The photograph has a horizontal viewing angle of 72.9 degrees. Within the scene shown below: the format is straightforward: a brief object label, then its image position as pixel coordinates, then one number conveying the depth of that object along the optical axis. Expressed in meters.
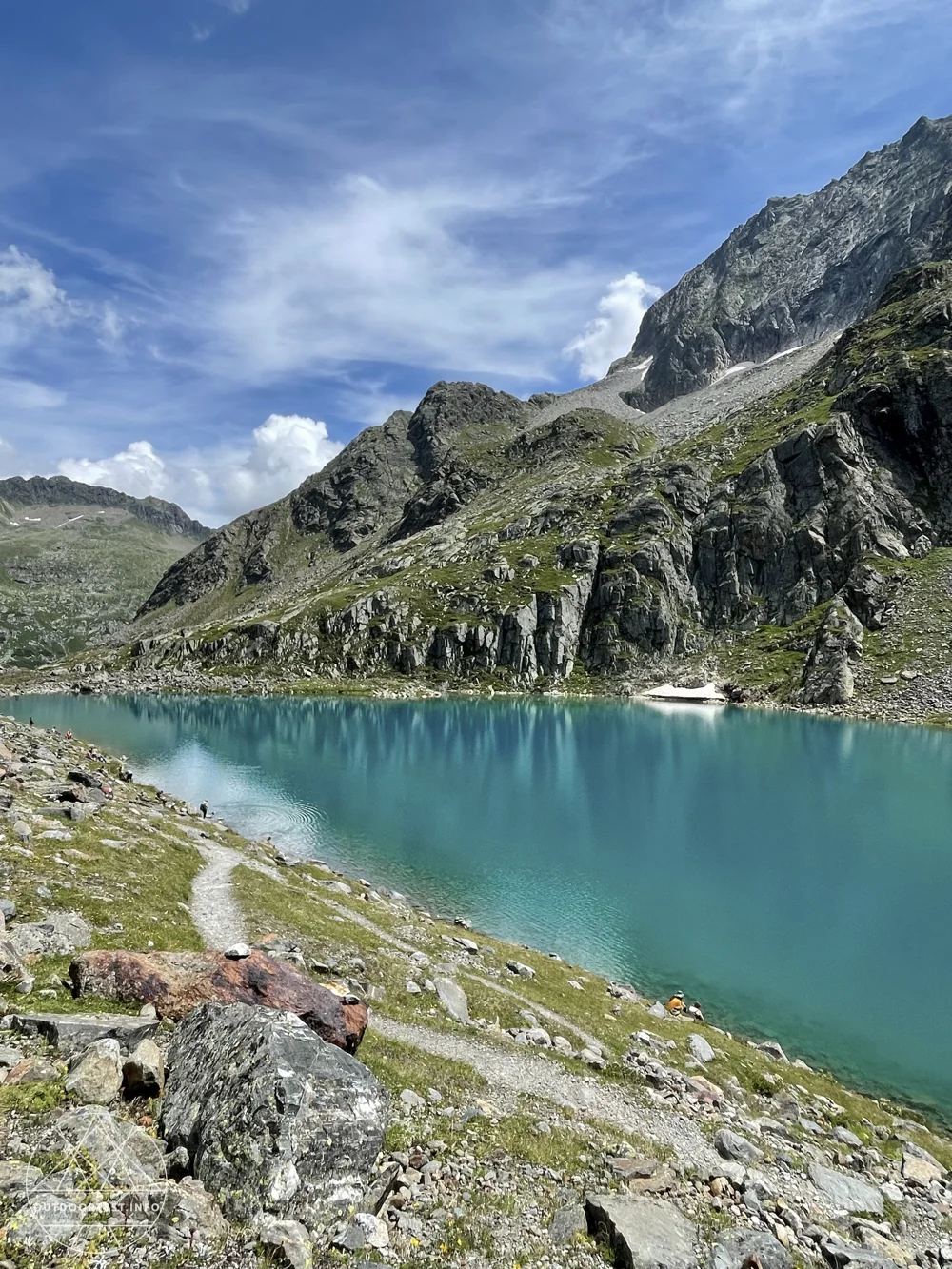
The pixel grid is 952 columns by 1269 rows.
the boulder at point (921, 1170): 16.06
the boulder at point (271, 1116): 8.75
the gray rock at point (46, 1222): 6.79
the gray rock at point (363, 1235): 8.49
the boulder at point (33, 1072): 9.89
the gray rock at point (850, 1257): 11.19
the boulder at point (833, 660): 133.50
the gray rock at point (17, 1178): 7.40
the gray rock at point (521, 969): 25.77
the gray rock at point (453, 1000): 19.95
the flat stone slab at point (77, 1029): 11.18
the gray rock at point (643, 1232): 9.79
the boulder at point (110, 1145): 8.34
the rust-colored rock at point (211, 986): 13.12
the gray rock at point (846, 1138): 17.62
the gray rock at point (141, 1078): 10.38
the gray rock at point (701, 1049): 21.33
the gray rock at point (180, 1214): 7.68
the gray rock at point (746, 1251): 10.28
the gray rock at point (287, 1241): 7.85
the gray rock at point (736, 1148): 14.33
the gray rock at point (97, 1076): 9.88
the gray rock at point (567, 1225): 10.05
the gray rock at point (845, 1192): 13.83
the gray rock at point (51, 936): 16.22
